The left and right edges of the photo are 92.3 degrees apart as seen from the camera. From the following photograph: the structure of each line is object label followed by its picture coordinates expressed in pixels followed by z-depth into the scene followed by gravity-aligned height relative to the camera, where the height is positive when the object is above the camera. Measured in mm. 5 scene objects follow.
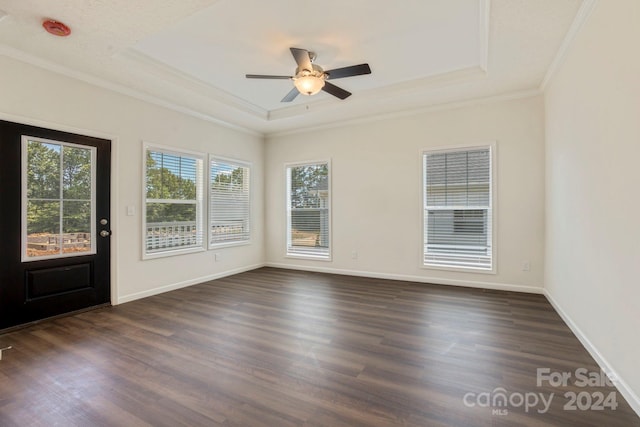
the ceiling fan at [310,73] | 3040 +1446
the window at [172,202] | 4324 +168
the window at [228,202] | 5277 +207
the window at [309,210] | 5820 +58
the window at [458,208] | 4508 +75
